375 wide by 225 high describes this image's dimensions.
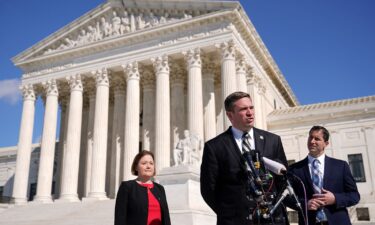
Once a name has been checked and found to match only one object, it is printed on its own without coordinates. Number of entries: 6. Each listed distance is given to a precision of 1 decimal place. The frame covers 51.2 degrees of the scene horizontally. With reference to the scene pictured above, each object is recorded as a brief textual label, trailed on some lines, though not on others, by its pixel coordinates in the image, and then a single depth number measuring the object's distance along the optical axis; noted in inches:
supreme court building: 1302.9
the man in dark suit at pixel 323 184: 230.7
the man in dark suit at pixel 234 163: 175.3
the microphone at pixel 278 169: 167.0
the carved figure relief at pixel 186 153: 965.8
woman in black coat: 231.8
